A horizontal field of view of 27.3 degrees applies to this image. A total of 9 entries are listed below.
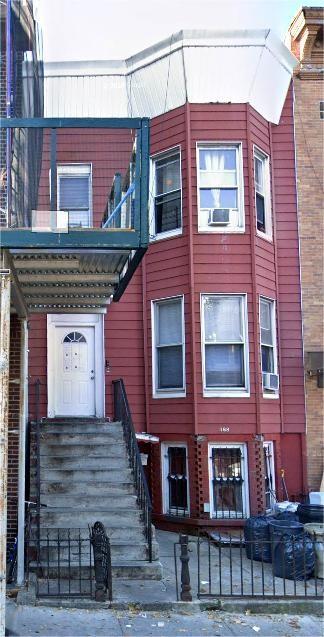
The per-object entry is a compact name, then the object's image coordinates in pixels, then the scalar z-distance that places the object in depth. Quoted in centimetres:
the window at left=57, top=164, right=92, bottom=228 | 1216
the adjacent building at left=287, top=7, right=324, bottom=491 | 1230
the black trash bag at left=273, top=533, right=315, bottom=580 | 845
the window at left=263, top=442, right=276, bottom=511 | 1177
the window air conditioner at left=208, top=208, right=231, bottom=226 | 1184
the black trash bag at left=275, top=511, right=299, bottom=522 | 998
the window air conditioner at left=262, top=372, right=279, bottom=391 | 1184
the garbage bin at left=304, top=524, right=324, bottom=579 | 855
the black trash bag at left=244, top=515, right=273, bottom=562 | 945
